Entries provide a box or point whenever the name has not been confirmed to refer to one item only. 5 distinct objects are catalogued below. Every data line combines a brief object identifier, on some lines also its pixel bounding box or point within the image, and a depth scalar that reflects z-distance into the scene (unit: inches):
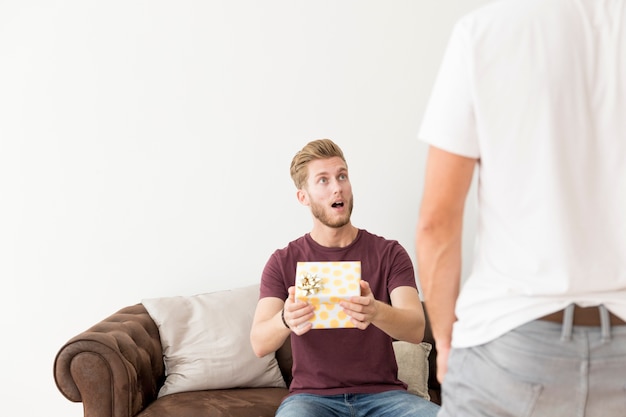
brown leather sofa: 106.3
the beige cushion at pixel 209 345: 123.2
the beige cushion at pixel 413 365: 120.7
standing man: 44.9
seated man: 92.3
